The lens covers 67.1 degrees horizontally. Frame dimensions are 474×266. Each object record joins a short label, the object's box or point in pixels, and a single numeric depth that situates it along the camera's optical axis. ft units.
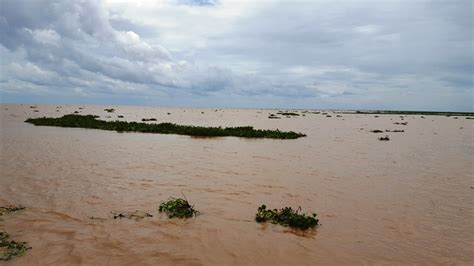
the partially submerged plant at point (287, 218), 29.30
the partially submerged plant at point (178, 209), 30.91
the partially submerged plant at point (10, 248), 21.58
